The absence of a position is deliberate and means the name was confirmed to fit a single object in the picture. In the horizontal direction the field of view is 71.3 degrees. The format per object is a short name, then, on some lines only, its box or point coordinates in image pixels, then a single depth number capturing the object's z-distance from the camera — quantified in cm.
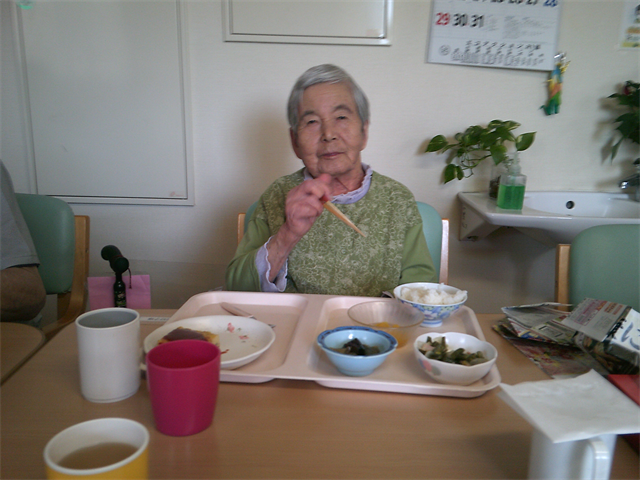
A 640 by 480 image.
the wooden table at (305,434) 55
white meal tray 72
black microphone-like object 164
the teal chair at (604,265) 121
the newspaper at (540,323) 90
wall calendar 200
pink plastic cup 57
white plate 79
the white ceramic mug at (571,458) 43
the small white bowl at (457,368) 70
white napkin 45
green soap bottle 186
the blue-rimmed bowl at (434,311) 94
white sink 172
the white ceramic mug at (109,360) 65
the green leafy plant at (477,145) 194
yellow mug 41
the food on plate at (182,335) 75
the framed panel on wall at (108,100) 204
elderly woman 136
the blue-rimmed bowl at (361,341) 71
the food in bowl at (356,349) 75
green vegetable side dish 74
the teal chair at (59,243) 155
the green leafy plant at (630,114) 200
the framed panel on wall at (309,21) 200
